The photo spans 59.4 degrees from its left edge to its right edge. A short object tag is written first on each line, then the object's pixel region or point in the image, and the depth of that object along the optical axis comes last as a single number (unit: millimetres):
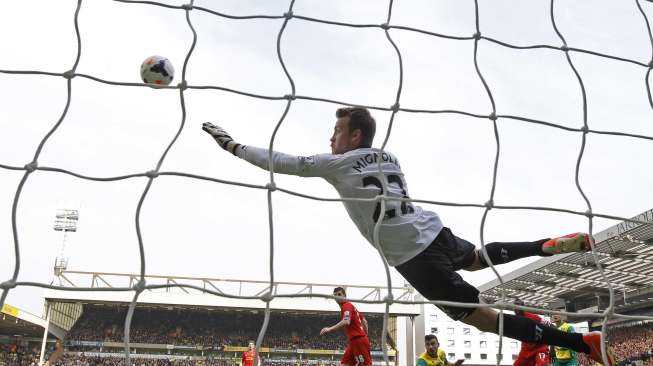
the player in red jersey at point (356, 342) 7673
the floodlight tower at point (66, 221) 47000
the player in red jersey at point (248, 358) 14172
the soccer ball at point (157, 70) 3674
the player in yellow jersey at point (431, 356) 7070
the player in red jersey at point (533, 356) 7660
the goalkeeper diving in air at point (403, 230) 3043
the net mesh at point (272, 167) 2432
